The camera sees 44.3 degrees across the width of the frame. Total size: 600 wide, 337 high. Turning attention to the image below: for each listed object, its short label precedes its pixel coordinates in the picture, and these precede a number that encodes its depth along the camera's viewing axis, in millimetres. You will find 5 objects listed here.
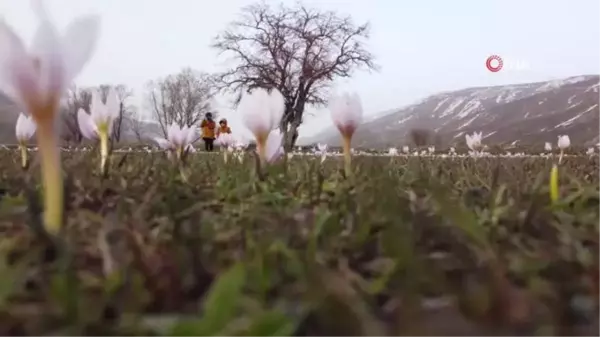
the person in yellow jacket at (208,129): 12492
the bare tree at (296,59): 32906
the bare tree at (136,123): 49125
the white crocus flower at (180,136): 2637
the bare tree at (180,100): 49281
